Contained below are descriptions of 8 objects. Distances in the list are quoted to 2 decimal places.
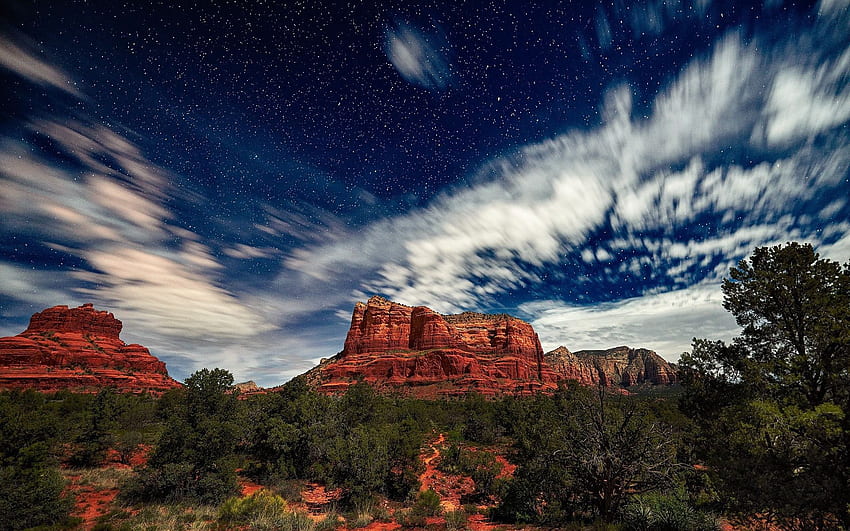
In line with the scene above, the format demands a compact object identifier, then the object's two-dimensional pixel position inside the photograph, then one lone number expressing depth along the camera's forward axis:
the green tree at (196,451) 15.77
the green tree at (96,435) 22.11
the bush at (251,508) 12.73
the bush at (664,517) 11.09
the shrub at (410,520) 14.09
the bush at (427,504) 15.02
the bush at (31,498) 11.10
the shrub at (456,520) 13.66
